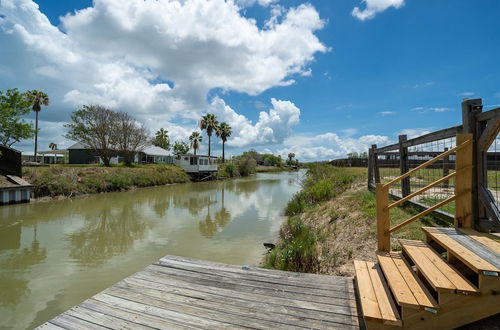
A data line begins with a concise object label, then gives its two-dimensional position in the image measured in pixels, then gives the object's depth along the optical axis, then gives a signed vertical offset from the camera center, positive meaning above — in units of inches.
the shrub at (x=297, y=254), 180.1 -63.3
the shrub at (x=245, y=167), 1935.4 +26.8
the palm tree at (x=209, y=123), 1900.8 +344.3
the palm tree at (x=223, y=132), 2073.7 +306.1
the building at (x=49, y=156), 1831.9 +104.0
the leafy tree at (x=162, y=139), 2435.3 +297.2
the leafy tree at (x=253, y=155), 3193.9 +204.7
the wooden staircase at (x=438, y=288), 82.4 -42.3
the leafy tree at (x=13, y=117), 714.1 +148.7
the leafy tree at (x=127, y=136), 1322.6 +181.5
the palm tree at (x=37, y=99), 1375.4 +382.1
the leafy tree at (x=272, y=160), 3772.1 +157.4
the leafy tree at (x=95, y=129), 1266.0 +201.6
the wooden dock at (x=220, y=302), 98.4 -56.7
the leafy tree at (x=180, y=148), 2470.4 +214.5
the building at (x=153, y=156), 1655.4 +97.1
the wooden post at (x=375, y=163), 329.7 +9.5
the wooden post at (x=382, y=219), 134.5 -25.0
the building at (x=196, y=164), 1448.1 +36.7
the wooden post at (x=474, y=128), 140.6 +23.0
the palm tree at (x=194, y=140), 2234.9 +262.1
